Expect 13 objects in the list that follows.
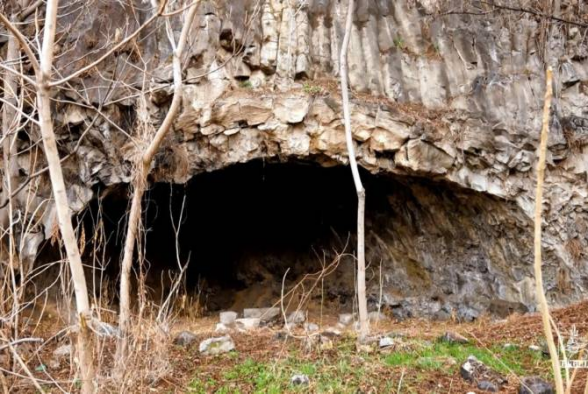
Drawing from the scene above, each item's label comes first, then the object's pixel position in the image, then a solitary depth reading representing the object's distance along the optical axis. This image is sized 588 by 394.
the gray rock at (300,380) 4.74
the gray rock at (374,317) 9.27
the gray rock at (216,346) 5.83
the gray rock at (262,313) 9.01
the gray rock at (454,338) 6.20
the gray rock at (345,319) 9.30
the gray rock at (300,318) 7.63
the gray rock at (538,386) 4.21
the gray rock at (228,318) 8.89
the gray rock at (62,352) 5.25
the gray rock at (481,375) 4.63
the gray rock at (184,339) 6.11
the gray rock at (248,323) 8.06
